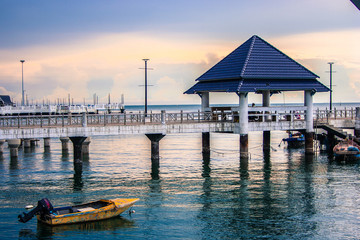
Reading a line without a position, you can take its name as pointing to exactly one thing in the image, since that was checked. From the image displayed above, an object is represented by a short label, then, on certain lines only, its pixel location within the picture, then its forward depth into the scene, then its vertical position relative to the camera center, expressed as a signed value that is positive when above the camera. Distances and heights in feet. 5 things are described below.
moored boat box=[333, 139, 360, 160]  167.94 -12.79
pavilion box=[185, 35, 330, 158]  158.71 +13.79
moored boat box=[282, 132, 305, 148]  220.02 -12.69
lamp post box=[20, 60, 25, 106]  321.95 +30.37
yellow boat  91.35 -19.44
